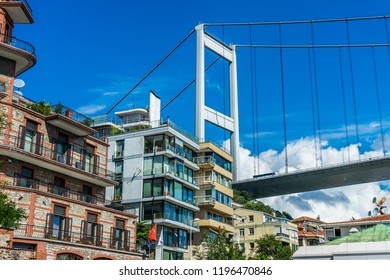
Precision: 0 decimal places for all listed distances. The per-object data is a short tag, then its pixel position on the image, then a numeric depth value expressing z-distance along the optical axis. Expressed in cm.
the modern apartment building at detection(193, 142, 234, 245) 6219
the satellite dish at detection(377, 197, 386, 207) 8500
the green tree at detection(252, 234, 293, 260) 6366
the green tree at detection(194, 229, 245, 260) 5562
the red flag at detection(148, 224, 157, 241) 4803
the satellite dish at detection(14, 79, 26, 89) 4359
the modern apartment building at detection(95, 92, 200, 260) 5438
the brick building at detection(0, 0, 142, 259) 3816
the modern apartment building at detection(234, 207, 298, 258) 7938
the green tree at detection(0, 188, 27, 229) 2960
